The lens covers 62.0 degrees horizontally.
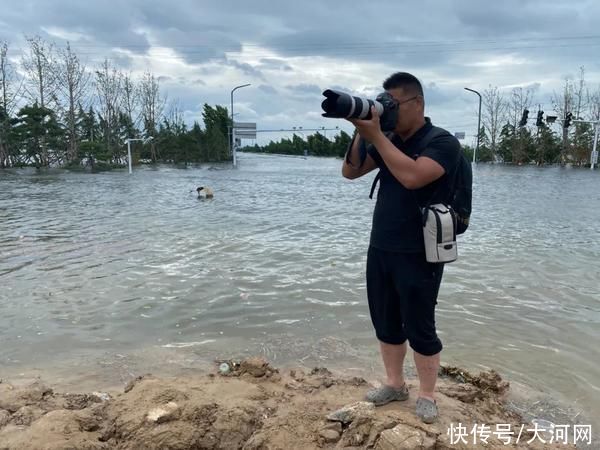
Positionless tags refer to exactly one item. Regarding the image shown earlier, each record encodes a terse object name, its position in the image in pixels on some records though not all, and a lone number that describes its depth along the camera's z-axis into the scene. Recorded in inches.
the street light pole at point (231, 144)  2594.2
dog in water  723.4
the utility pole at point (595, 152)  1740.5
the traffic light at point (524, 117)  1393.3
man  103.9
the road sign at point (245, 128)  2485.2
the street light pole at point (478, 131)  2278.5
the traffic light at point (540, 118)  1587.1
